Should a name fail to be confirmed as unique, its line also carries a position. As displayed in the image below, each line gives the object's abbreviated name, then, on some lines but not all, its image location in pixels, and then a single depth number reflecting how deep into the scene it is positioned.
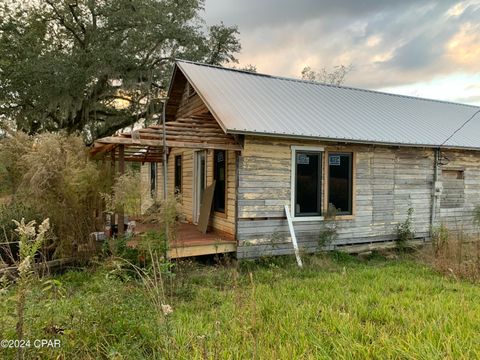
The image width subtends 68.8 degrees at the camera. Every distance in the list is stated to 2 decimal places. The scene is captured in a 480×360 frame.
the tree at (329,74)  31.43
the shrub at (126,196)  6.21
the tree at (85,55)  15.10
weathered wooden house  7.73
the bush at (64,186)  6.64
